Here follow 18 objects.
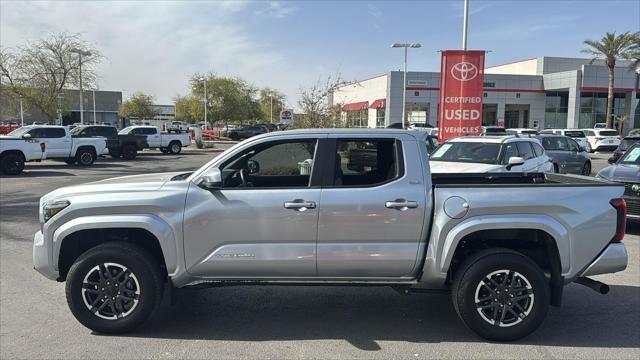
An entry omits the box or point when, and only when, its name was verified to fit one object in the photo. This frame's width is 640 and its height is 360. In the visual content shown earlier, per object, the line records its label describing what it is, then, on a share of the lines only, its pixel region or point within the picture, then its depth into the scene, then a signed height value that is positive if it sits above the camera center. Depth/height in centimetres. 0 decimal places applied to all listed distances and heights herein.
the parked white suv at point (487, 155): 1037 -41
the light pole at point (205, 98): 5644 +361
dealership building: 5506 +452
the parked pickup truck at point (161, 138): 3009 -53
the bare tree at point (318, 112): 1930 +82
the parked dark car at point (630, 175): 830 -62
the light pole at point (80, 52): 3319 +500
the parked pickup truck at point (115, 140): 2548 -61
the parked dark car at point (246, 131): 5200 +1
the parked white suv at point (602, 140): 3528 -8
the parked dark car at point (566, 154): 1717 -56
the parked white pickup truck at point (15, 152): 1784 -92
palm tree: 4438 +818
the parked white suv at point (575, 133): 3369 +36
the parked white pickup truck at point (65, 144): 2034 -68
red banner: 1727 +150
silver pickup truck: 427 -88
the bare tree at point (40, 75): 3272 +340
